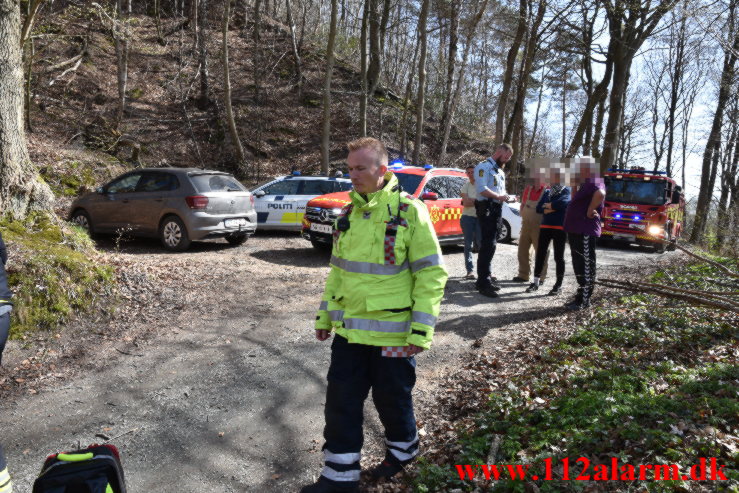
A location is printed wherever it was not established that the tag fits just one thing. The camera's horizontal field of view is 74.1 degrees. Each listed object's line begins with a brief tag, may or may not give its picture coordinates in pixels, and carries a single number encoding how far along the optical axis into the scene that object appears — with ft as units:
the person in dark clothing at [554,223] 23.16
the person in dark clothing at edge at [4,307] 8.39
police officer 23.20
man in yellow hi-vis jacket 9.11
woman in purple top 20.51
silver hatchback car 31.04
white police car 39.29
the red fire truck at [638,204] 48.65
